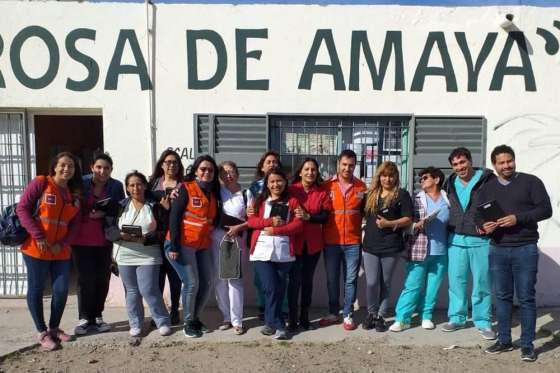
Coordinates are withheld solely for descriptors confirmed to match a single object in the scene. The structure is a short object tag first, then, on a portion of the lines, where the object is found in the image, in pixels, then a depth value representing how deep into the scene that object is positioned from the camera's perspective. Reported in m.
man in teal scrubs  4.14
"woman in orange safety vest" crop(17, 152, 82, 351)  3.77
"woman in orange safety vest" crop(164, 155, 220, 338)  3.99
